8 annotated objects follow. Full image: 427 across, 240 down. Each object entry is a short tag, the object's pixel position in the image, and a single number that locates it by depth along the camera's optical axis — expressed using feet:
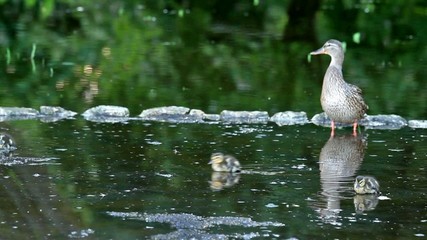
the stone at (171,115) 44.32
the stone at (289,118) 44.50
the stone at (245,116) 44.47
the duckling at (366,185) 31.48
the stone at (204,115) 44.65
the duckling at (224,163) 34.22
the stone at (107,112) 44.55
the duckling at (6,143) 36.35
